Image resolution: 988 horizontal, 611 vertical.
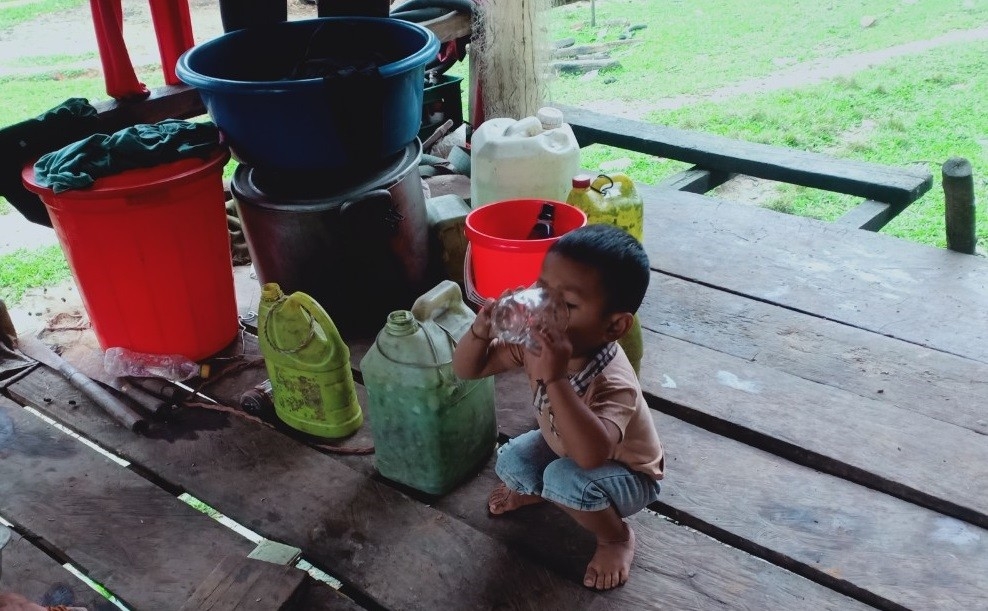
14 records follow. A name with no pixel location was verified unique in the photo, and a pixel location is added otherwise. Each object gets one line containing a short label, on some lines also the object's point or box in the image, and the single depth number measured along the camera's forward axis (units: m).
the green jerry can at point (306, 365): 1.93
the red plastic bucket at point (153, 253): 2.10
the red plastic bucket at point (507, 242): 2.18
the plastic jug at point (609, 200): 2.47
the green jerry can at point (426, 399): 1.71
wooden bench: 3.03
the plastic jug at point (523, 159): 2.72
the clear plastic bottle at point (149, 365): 2.28
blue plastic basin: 2.11
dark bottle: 2.29
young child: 1.34
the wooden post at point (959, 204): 2.70
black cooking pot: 2.26
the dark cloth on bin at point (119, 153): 2.06
